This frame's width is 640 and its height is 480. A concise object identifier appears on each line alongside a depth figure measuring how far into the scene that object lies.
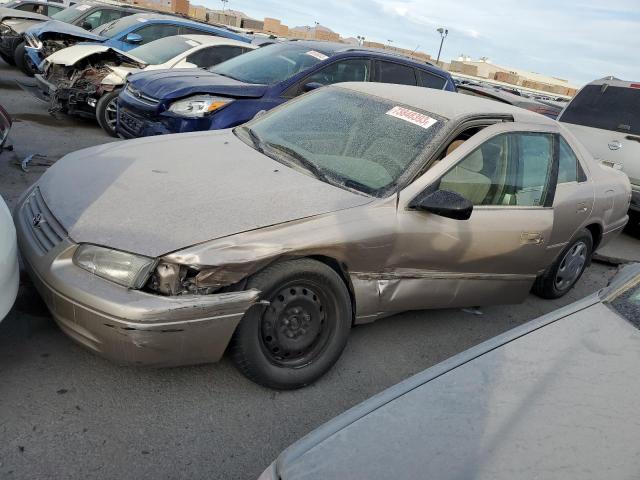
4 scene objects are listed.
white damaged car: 7.70
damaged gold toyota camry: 2.52
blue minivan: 5.83
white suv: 6.89
